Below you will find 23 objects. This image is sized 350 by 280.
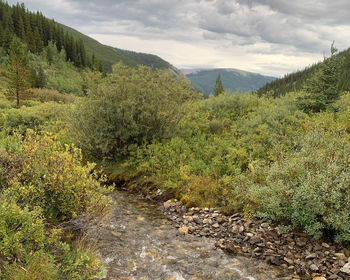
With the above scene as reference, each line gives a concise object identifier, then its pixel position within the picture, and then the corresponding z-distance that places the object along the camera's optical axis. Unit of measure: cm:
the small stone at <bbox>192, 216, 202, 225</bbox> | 943
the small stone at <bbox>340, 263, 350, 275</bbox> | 608
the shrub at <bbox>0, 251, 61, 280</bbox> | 452
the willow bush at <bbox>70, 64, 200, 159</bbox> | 1395
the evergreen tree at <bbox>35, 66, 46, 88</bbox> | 5511
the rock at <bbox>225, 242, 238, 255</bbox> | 758
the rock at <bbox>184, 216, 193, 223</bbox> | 964
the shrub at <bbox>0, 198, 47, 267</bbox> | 459
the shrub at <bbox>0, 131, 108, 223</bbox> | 666
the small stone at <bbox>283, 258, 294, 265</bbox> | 688
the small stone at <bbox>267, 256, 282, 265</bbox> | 693
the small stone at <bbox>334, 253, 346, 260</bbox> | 661
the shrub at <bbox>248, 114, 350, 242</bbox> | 691
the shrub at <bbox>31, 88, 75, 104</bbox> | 3716
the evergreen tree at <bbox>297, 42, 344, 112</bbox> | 1373
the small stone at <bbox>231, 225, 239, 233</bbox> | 846
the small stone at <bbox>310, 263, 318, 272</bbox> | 649
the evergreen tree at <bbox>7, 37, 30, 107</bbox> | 3212
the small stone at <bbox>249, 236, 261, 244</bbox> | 774
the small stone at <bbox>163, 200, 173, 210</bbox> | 1101
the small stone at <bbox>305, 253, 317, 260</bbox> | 685
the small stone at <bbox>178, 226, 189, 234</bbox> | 892
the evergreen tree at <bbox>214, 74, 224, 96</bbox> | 8219
